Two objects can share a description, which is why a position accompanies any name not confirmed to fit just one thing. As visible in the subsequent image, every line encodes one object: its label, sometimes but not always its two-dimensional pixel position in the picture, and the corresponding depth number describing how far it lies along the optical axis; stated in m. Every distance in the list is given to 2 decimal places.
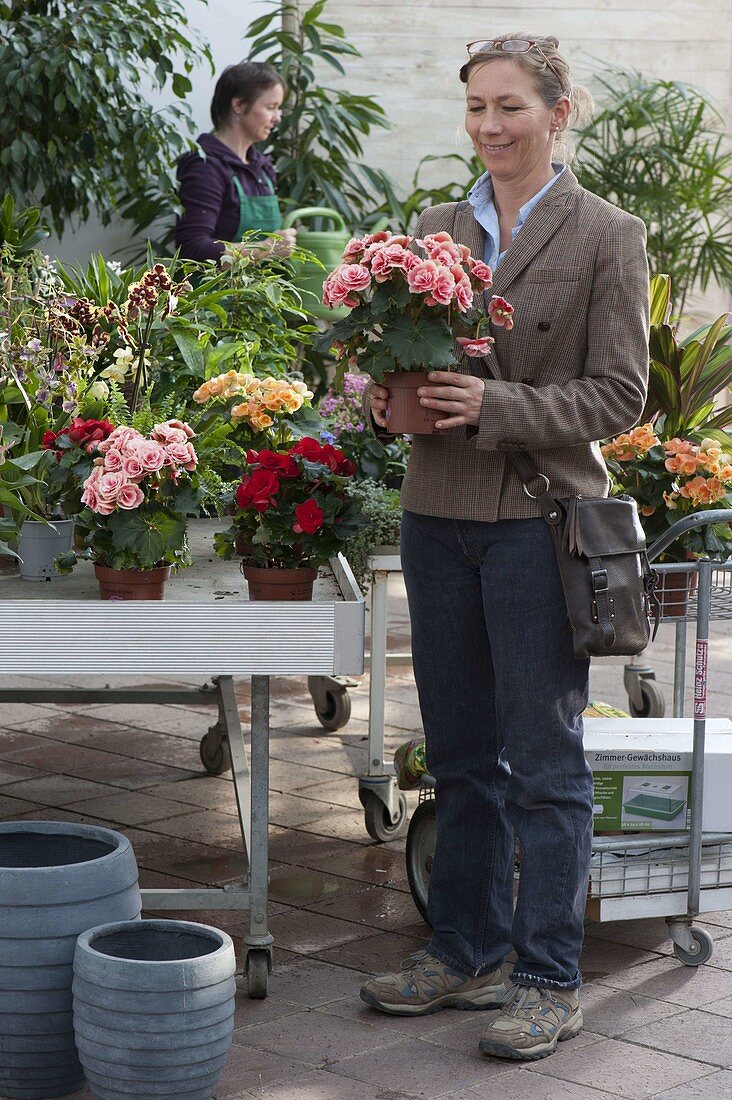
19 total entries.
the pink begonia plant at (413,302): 4.96
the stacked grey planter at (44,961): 4.86
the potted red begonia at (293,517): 5.49
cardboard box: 6.21
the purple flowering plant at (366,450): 8.66
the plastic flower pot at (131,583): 5.38
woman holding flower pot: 5.12
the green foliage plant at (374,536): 7.76
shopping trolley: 6.04
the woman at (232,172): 11.25
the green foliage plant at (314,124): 14.73
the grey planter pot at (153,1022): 4.59
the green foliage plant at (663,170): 16.02
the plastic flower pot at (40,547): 5.75
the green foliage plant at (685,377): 7.18
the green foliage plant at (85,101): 11.89
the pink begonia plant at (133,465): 5.32
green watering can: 12.35
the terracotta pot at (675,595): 6.41
